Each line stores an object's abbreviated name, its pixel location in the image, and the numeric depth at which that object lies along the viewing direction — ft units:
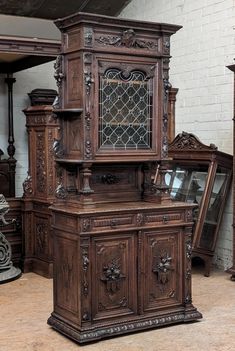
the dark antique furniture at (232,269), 19.32
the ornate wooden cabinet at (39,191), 20.53
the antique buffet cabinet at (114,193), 13.98
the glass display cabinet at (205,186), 20.93
